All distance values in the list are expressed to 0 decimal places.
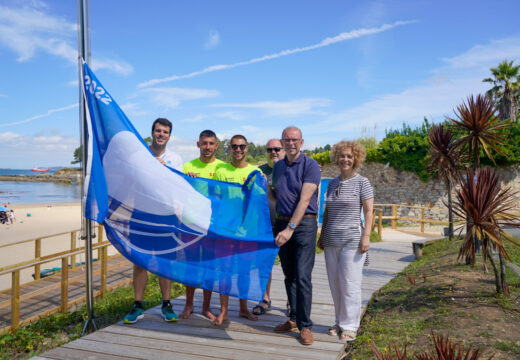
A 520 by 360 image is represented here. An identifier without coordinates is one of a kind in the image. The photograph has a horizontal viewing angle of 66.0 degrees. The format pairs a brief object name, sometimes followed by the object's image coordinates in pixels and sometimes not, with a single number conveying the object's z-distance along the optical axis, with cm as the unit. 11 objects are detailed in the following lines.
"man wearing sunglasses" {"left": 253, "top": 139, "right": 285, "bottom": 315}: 450
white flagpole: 392
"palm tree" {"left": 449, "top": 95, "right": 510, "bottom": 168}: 829
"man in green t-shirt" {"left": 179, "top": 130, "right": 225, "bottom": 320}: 412
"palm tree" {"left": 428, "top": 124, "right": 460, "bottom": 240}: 1037
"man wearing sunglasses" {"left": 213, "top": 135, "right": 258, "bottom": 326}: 407
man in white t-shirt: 404
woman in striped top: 372
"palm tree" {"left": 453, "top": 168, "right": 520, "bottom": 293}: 498
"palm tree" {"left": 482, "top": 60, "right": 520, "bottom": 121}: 2669
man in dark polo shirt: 358
